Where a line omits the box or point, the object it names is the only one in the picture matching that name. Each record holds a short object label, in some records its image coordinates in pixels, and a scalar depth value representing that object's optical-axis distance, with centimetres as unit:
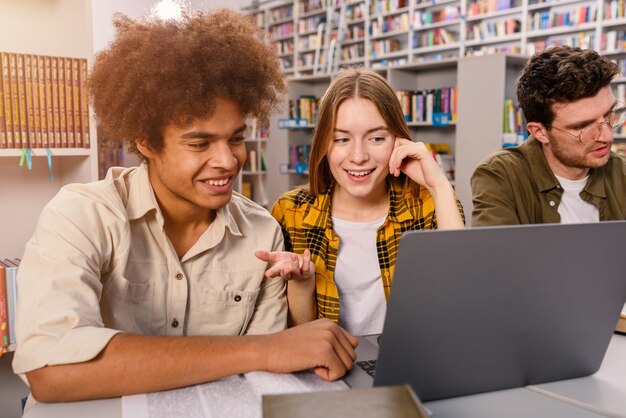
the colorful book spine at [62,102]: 208
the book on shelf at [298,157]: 465
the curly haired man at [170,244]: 85
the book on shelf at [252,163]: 633
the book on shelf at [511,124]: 337
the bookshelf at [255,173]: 632
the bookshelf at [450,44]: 351
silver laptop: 67
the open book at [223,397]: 77
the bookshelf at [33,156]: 210
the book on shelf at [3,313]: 185
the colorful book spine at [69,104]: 210
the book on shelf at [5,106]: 198
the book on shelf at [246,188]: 647
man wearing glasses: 176
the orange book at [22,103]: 201
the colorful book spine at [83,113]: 213
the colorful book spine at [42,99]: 204
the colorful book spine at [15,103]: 199
